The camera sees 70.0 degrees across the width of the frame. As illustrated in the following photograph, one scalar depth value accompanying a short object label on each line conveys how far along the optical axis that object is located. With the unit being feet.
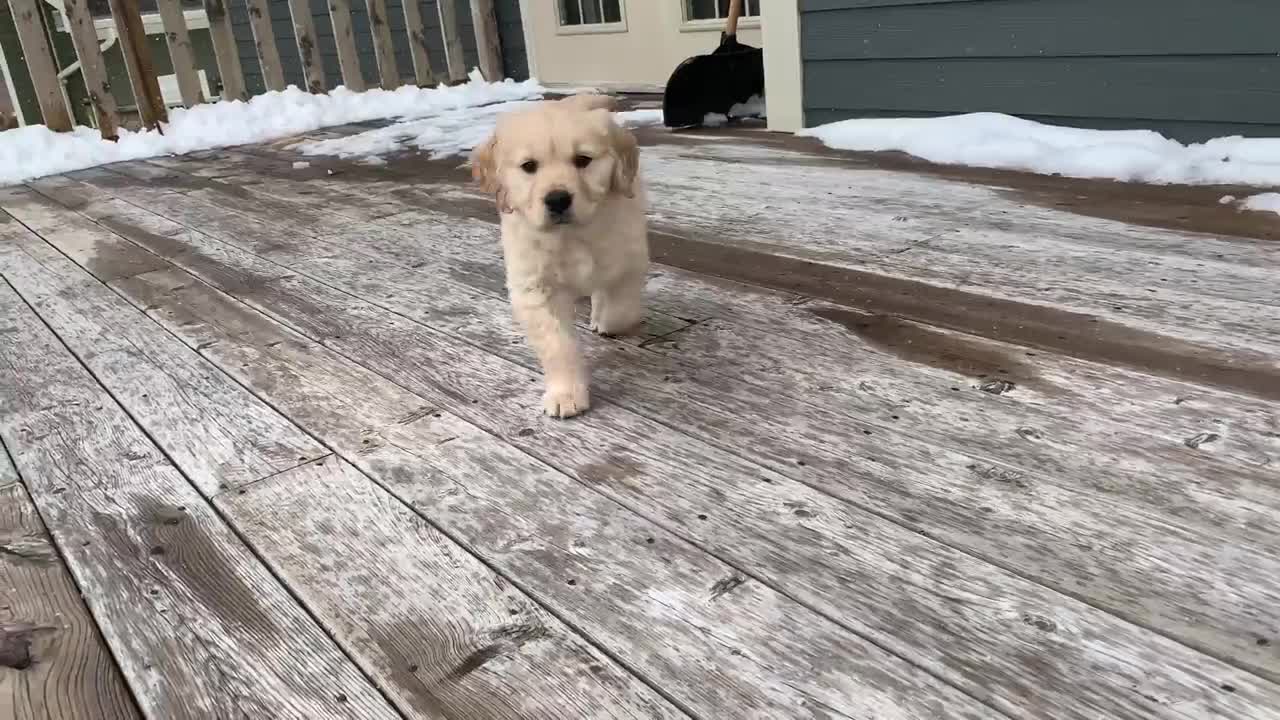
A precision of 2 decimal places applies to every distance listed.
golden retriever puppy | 6.30
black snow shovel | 16.72
